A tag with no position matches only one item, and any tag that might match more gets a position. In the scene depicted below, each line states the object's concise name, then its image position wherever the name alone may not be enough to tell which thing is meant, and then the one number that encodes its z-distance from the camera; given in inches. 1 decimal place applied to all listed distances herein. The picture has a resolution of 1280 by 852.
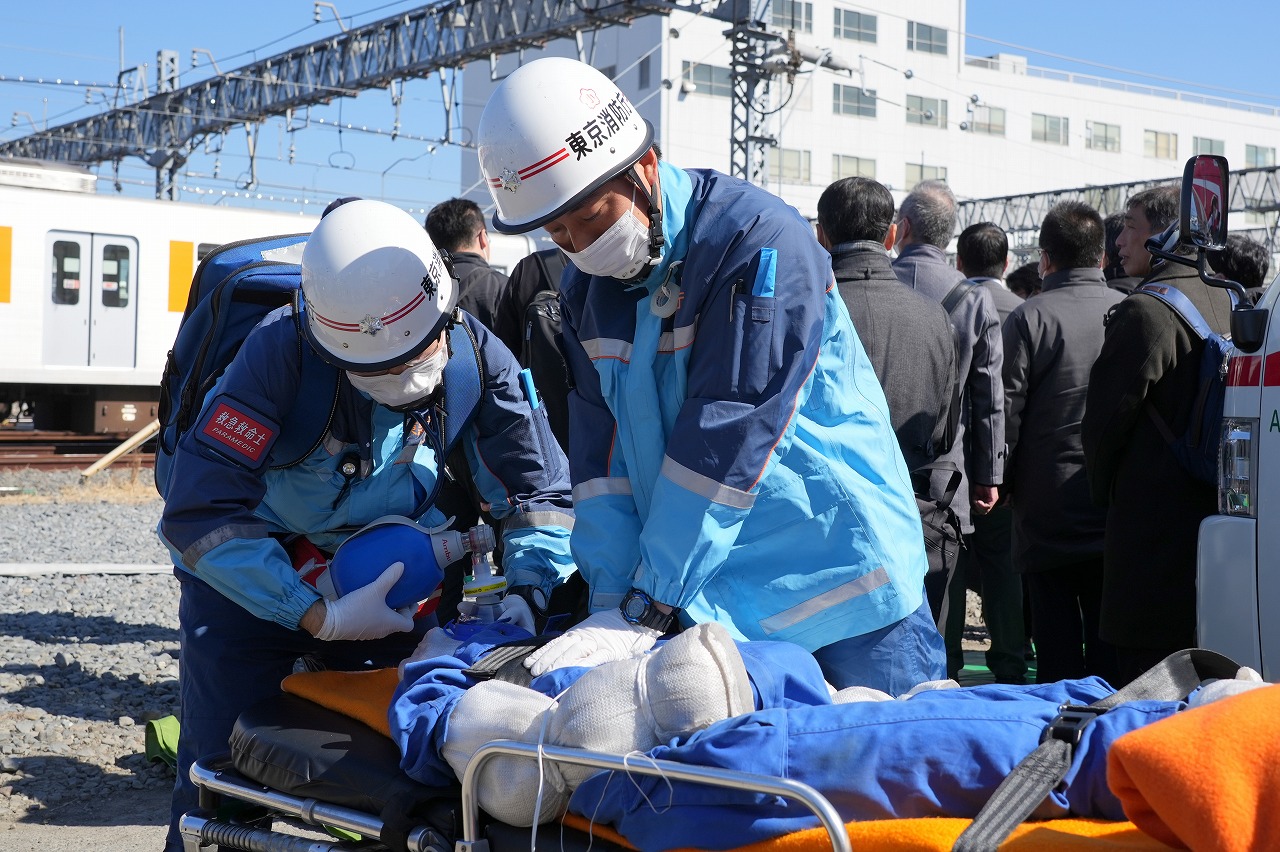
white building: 1795.0
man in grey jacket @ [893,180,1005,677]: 202.7
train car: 696.4
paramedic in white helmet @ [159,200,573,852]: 122.9
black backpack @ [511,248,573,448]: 205.5
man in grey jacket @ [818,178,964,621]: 177.6
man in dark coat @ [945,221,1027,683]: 245.6
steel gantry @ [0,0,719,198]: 920.9
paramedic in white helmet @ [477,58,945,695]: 96.7
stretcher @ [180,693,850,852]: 84.2
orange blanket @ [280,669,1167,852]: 68.1
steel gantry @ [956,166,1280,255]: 1337.4
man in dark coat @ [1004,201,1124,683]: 198.8
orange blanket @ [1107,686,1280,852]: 63.4
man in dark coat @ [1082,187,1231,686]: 157.1
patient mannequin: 84.3
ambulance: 130.7
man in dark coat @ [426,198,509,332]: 242.7
